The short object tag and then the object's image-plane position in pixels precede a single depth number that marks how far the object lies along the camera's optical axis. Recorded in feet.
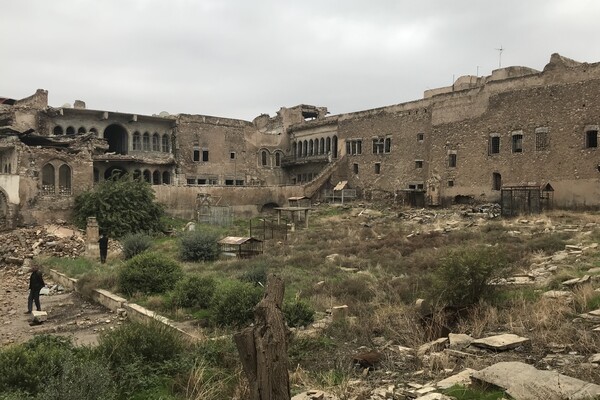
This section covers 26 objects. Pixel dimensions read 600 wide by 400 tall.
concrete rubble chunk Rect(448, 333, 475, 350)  27.07
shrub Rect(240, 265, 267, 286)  45.87
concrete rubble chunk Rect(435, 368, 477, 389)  21.24
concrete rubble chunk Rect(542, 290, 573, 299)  33.59
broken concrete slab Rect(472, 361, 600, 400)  18.09
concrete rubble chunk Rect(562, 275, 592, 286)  36.52
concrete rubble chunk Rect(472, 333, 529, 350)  25.77
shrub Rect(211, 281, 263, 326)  35.27
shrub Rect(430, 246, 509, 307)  34.55
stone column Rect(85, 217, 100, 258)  74.38
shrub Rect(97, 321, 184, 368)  25.98
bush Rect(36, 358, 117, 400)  19.10
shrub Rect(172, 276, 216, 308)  41.22
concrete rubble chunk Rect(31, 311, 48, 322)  43.11
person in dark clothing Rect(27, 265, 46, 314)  45.98
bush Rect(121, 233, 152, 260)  69.72
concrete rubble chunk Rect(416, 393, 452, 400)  19.35
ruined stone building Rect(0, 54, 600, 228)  94.32
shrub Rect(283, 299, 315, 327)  34.76
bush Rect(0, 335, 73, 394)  22.65
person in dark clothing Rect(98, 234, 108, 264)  69.36
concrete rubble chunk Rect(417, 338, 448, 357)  27.26
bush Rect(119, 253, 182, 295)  47.83
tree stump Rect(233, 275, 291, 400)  15.69
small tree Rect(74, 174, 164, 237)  89.86
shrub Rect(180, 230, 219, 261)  68.44
